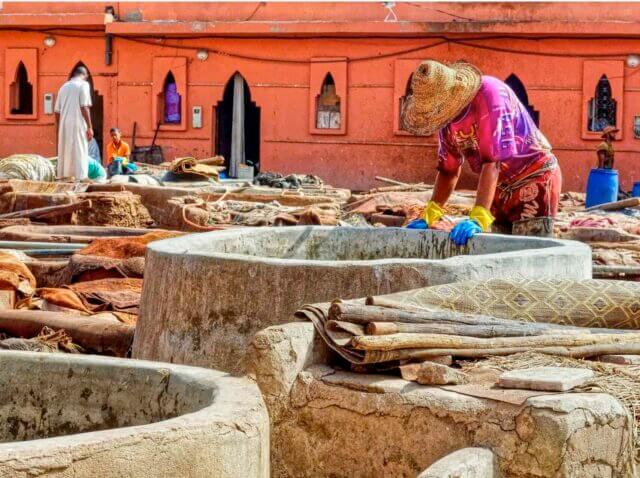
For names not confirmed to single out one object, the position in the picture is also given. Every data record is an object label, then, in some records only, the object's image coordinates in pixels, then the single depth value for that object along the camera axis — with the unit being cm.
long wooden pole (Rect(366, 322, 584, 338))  445
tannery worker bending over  717
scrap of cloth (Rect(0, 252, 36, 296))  911
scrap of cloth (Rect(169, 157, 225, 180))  1798
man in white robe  1761
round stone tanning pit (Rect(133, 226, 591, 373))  535
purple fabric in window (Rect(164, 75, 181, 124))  2550
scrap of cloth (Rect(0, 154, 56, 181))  1753
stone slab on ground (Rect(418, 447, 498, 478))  368
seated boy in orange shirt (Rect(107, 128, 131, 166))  2362
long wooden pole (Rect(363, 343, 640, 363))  443
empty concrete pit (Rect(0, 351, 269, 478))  306
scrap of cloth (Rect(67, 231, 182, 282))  977
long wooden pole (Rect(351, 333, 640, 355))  432
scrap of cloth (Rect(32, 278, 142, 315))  878
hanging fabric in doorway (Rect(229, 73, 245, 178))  2520
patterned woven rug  518
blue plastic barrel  1848
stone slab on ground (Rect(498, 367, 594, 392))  401
